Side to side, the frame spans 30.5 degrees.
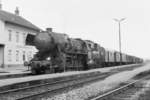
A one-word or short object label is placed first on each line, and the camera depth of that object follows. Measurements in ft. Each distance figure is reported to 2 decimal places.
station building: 136.15
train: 80.64
